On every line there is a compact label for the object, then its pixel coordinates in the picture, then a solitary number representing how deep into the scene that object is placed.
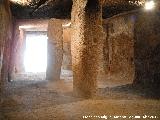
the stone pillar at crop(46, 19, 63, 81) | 7.13
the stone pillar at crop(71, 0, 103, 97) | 4.43
